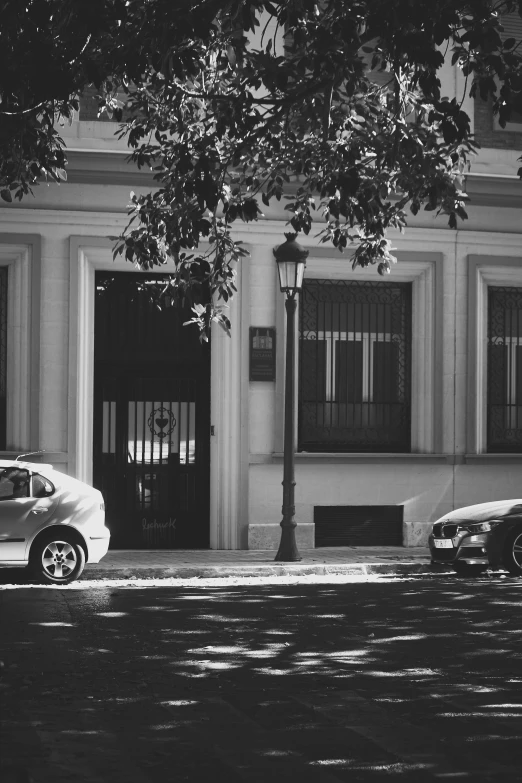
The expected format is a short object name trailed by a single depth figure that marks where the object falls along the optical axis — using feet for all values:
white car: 48.21
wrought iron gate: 63.67
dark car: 51.67
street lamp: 57.93
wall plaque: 63.72
